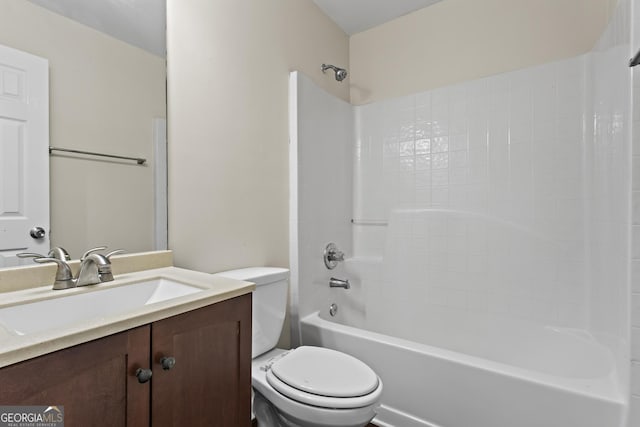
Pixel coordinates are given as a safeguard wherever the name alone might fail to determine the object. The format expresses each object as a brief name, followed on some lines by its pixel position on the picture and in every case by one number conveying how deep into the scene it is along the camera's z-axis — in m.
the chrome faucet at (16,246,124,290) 0.93
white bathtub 1.11
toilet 1.07
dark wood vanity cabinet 0.58
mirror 1.00
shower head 2.10
